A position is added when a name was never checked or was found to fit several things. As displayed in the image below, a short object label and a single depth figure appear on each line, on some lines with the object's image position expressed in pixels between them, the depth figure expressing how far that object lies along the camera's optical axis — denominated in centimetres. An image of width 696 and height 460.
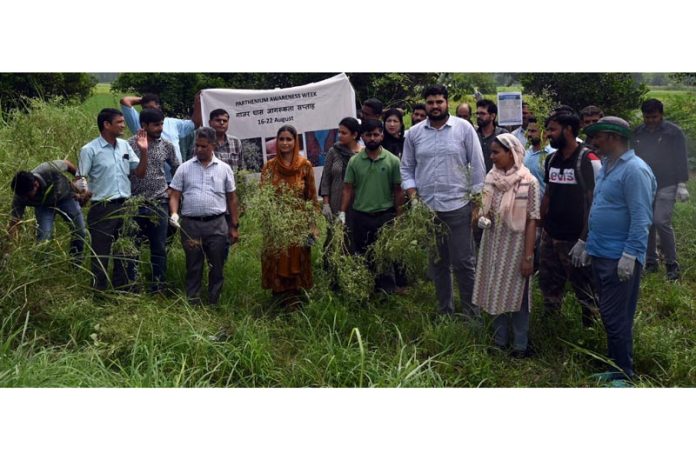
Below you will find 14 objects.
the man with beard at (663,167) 559
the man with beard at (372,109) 605
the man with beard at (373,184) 502
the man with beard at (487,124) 600
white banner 699
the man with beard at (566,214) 450
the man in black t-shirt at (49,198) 489
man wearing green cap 379
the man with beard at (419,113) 662
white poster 638
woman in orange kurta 506
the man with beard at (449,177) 471
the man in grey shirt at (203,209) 497
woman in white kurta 427
